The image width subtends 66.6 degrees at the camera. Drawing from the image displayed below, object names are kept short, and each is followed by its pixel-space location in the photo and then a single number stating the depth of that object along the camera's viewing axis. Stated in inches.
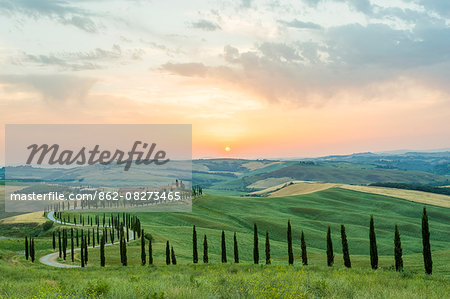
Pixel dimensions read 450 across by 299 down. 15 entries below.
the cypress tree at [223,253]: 2561.5
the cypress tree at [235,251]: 2555.9
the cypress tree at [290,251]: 2191.7
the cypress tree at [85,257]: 2605.6
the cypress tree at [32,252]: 2763.3
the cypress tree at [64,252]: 2883.4
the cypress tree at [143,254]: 2450.8
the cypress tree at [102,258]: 2447.6
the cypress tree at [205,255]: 2593.3
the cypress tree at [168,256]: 2411.4
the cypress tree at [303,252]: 2100.5
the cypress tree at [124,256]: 2407.7
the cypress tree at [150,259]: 2481.5
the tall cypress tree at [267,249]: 2481.9
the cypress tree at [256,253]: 2436.5
